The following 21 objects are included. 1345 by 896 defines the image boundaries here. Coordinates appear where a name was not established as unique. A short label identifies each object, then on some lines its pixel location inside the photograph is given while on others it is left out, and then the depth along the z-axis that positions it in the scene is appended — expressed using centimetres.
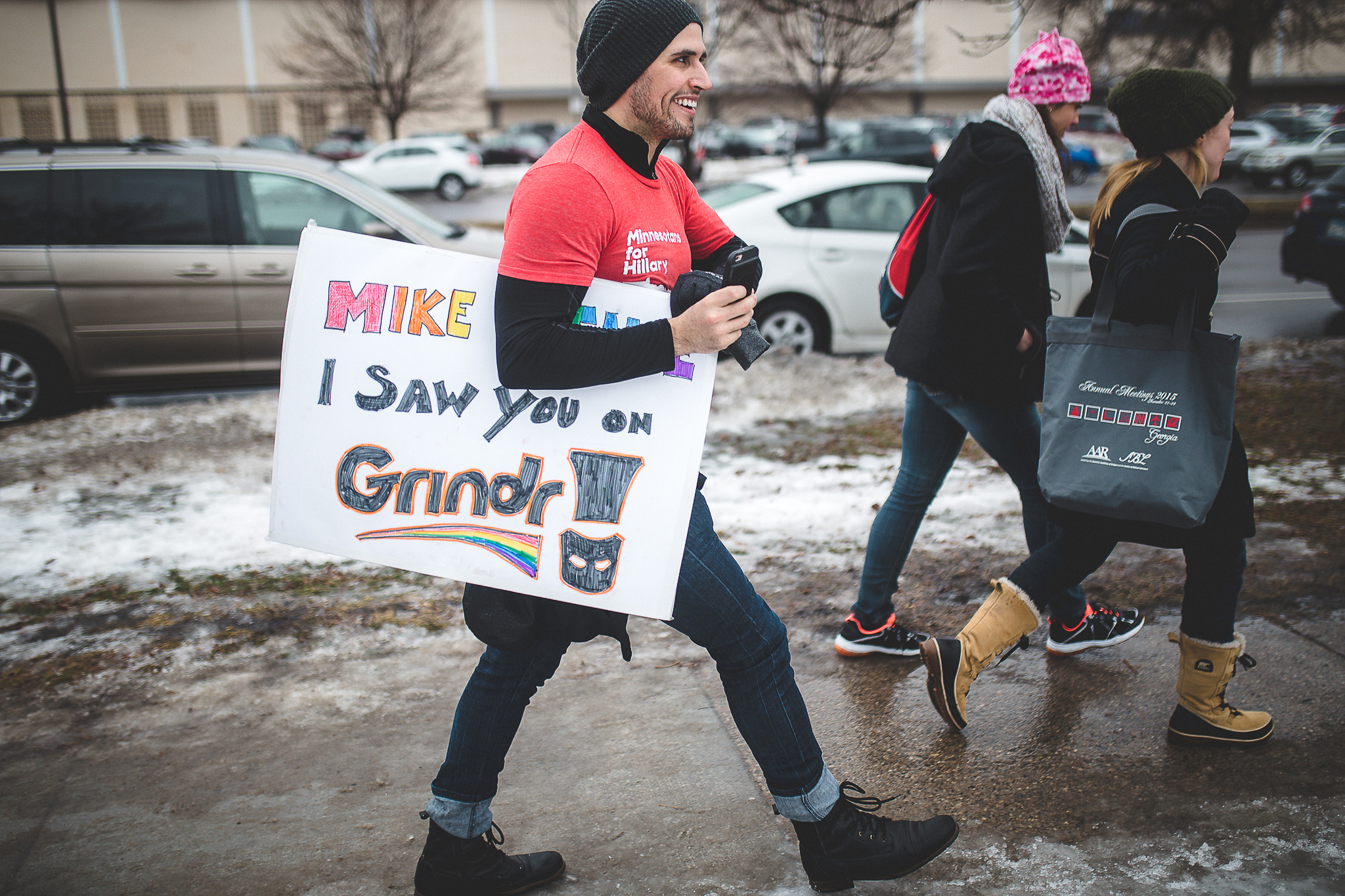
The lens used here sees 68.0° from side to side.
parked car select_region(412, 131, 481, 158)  3453
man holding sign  181
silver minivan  644
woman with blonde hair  235
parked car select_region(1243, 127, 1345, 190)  2541
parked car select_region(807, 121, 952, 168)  1430
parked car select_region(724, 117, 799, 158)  4081
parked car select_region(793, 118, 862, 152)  3569
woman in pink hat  271
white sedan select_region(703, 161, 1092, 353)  762
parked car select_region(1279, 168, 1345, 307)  948
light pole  1359
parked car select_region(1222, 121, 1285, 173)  2883
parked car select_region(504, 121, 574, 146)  4375
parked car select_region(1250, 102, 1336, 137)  3422
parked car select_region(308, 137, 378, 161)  3638
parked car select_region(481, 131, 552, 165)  3888
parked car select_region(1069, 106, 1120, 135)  3600
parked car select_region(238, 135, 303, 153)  3616
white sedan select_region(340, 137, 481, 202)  2886
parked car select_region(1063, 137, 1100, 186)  2966
